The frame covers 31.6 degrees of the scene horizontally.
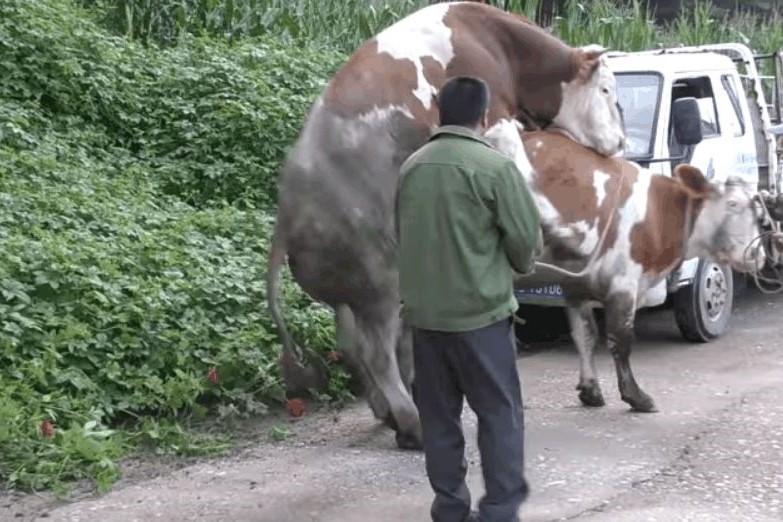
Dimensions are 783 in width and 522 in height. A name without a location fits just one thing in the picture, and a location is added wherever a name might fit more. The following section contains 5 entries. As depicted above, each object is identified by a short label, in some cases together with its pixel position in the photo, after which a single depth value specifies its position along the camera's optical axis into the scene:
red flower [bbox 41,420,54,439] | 7.33
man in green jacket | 5.78
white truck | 10.71
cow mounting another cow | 7.47
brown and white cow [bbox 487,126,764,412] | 8.65
